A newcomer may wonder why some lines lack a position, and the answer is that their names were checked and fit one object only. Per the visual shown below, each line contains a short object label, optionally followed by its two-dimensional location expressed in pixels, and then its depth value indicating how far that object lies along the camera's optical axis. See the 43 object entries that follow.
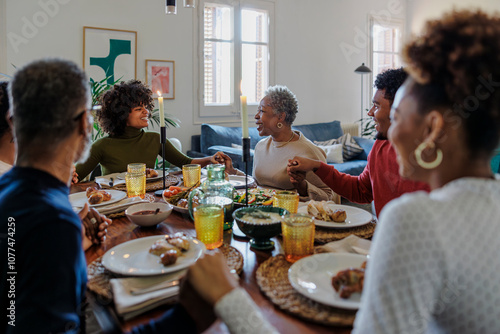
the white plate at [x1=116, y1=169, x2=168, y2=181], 2.19
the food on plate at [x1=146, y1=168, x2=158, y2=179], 2.22
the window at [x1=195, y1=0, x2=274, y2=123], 4.77
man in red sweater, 1.73
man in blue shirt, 0.76
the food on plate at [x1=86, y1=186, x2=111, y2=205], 1.64
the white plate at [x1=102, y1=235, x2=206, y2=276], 0.97
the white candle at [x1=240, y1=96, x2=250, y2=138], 1.30
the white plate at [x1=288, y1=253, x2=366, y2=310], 0.84
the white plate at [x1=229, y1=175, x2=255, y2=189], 2.00
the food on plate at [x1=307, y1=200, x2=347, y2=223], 1.36
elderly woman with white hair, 2.35
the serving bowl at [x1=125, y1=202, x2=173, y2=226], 1.36
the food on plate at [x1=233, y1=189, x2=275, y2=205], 1.62
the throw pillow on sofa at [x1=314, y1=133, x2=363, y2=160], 5.13
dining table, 0.78
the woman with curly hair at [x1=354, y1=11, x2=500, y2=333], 0.57
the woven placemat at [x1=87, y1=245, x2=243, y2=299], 0.93
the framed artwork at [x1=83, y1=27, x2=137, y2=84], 3.99
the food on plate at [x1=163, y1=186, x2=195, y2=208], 1.66
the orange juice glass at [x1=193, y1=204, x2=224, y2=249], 1.17
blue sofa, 4.08
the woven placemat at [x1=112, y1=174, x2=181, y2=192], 2.02
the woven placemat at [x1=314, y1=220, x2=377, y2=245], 1.25
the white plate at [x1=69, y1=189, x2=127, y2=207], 1.65
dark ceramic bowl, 1.15
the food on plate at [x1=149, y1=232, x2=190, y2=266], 1.04
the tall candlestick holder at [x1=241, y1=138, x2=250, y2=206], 1.29
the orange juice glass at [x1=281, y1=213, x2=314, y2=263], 1.08
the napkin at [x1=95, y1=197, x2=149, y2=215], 1.56
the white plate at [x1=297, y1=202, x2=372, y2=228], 1.33
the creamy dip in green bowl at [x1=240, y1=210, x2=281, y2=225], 1.18
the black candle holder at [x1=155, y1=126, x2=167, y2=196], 1.92
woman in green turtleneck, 2.51
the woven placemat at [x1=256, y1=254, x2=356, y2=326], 0.80
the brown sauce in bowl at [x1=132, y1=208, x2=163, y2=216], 1.42
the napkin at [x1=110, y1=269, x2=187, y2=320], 0.83
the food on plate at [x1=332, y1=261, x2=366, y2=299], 0.86
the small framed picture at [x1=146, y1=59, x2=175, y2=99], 4.34
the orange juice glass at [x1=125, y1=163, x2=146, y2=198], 1.79
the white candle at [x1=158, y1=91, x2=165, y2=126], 1.85
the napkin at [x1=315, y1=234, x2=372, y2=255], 1.12
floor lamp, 5.57
